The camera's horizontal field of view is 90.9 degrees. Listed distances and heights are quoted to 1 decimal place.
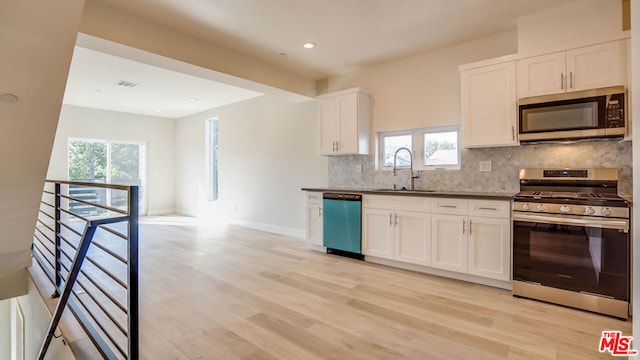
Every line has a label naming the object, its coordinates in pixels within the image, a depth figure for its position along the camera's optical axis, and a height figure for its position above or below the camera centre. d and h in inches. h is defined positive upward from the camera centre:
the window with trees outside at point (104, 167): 288.5 +13.1
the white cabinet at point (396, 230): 140.0 -24.2
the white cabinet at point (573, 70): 107.6 +39.2
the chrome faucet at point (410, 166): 163.9 +7.0
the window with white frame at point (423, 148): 157.6 +16.6
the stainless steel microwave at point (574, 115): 105.5 +22.4
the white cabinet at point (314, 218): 181.8 -22.7
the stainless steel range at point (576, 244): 97.4 -21.8
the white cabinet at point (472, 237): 119.9 -23.8
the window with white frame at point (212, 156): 311.6 +23.8
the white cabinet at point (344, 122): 175.6 +32.8
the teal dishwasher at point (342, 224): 162.7 -24.0
